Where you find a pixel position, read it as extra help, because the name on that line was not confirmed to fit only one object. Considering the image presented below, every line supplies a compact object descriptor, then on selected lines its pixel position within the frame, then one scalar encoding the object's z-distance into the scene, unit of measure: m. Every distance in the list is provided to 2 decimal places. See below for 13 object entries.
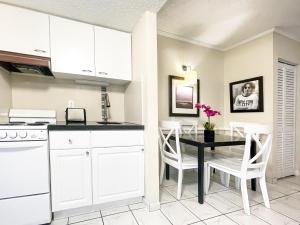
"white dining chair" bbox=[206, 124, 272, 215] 1.69
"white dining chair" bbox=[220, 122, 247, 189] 2.37
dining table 1.85
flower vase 2.14
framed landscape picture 2.87
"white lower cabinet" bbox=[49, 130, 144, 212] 1.55
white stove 1.37
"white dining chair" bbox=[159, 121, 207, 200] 2.01
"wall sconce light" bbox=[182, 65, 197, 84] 2.90
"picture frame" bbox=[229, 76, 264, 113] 2.70
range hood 1.62
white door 2.67
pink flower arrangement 2.12
